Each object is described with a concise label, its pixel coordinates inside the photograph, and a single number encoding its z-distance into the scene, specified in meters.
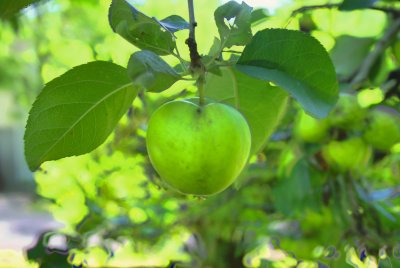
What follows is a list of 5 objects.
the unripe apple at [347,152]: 1.03
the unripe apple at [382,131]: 1.02
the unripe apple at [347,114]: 1.00
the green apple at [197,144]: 0.67
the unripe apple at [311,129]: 1.02
